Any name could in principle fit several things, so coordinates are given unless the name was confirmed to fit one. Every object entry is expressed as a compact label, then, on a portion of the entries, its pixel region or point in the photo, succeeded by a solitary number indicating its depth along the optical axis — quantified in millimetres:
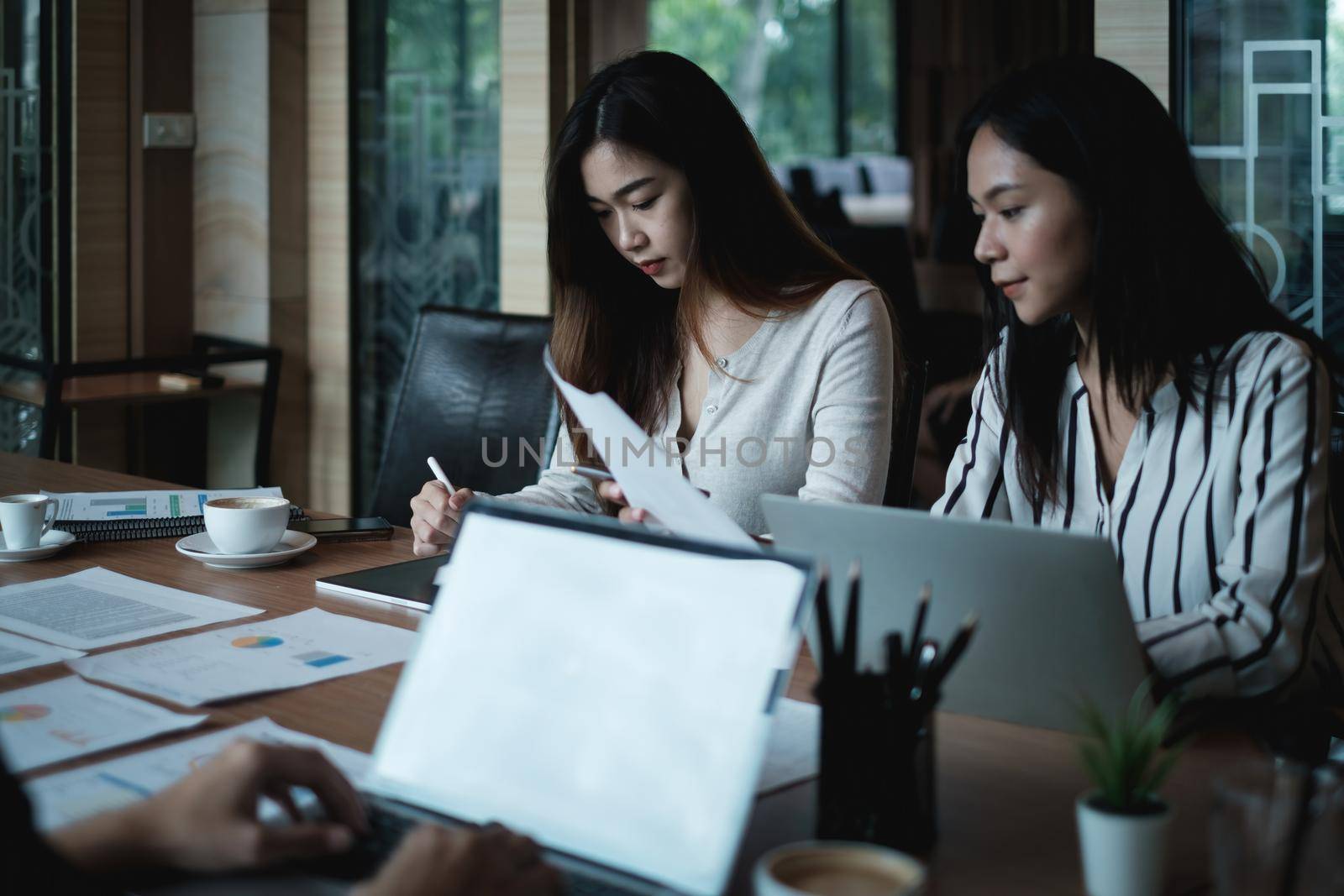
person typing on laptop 796
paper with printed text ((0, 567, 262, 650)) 1404
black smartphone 1828
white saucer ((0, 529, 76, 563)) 1707
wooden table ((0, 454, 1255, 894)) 890
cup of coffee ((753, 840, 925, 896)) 771
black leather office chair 2242
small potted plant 815
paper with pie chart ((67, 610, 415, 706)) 1242
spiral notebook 1836
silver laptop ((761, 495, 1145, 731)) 1013
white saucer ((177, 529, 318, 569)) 1672
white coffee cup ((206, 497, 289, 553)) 1667
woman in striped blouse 1324
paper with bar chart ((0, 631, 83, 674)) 1299
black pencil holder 893
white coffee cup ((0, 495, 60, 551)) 1709
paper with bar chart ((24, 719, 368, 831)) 968
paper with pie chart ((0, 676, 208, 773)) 1084
